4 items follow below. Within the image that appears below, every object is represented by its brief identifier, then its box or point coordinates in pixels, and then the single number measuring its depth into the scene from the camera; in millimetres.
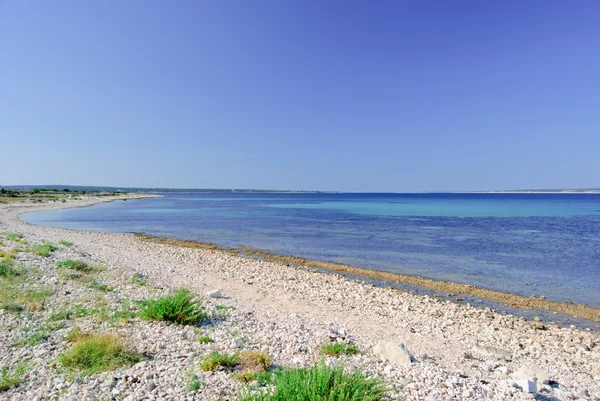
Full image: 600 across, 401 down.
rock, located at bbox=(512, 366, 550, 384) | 6802
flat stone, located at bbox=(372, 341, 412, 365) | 7039
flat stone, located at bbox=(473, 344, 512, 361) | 8742
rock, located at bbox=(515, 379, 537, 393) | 5910
